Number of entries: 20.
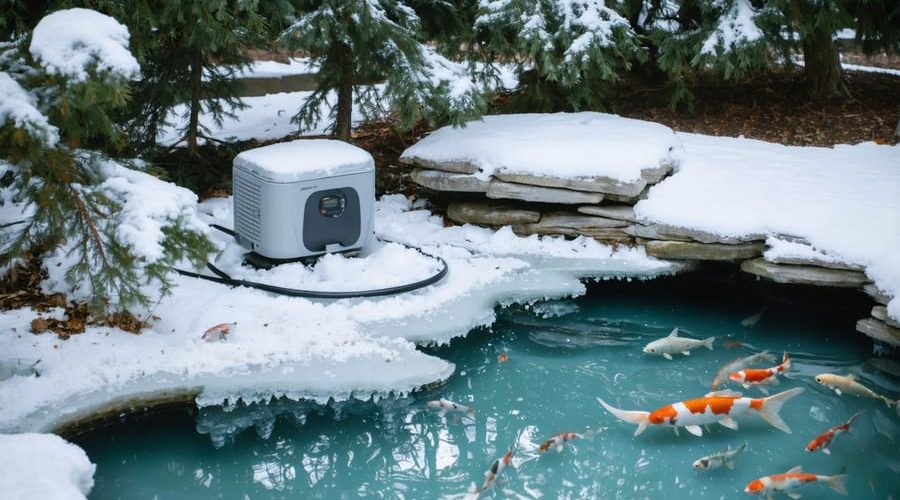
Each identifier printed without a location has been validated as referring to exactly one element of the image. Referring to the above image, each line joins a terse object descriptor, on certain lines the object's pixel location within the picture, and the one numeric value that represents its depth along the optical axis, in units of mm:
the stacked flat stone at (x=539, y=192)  6363
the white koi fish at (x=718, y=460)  4277
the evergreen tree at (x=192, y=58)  5723
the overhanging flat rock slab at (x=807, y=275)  5473
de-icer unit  5508
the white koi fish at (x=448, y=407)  4554
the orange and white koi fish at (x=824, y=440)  4363
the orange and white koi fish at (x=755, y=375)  4816
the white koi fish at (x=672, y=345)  5207
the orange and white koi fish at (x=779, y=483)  3979
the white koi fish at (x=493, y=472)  4059
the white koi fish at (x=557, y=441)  4340
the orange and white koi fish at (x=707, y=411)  4359
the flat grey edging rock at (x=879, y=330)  5066
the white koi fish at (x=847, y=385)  4832
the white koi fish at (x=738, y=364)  4973
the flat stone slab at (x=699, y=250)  5910
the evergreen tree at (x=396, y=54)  6438
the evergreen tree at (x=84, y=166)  3654
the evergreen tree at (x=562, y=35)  7012
